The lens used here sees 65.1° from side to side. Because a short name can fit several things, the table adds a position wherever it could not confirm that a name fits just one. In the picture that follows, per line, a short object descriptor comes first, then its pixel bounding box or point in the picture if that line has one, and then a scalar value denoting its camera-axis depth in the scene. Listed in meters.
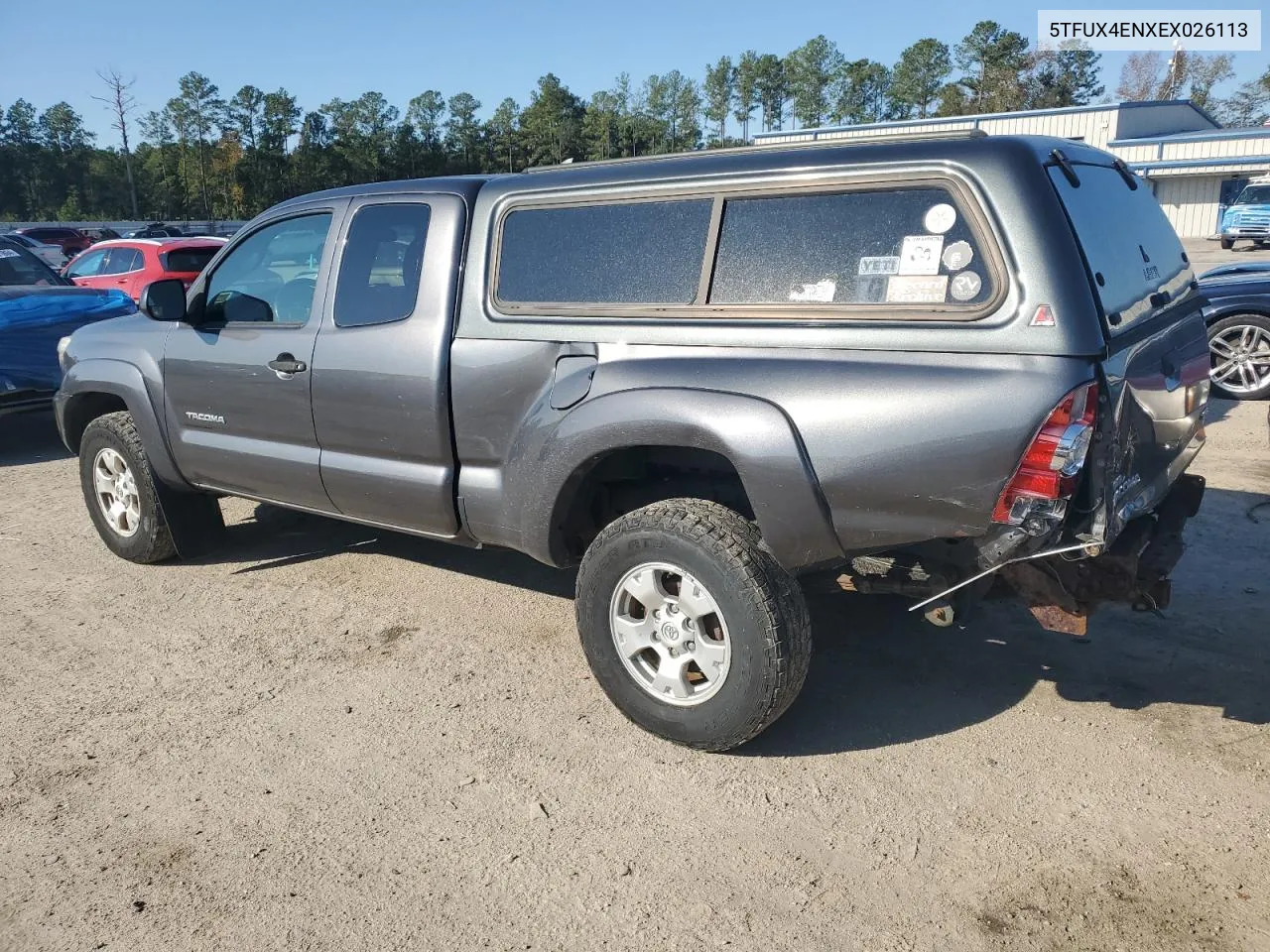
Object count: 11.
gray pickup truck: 2.84
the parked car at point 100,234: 34.02
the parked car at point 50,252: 26.26
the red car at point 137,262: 13.93
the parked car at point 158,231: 28.50
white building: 40.69
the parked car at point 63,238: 32.28
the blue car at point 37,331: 8.27
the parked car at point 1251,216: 30.53
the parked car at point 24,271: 9.98
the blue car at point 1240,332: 8.09
